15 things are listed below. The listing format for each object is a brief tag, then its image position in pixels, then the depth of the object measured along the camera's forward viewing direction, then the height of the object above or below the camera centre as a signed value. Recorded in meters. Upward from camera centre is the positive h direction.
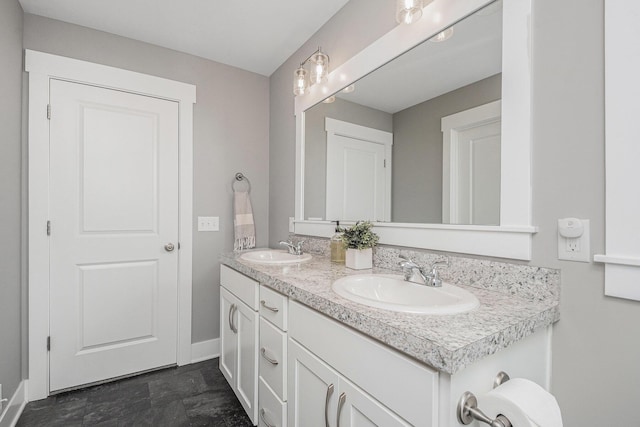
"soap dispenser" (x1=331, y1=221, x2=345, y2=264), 1.61 -0.19
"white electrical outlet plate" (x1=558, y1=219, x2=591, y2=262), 0.82 -0.09
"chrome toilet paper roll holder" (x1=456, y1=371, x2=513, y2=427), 0.61 -0.42
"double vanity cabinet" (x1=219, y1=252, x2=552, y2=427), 0.65 -0.42
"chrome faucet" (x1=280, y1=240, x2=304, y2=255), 1.89 -0.24
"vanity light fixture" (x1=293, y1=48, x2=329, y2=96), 1.82 +0.88
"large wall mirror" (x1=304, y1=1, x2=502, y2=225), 1.06 +0.34
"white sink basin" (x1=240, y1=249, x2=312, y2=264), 1.79 -0.28
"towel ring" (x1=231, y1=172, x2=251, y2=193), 2.42 +0.27
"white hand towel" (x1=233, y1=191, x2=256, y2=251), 2.33 -0.08
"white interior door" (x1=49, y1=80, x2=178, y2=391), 1.86 -0.15
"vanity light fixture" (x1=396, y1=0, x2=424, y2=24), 1.20 +0.81
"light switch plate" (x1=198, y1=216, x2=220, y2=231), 2.29 -0.09
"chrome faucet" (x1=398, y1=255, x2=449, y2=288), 1.06 -0.22
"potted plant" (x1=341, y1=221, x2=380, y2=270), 1.41 -0.15
